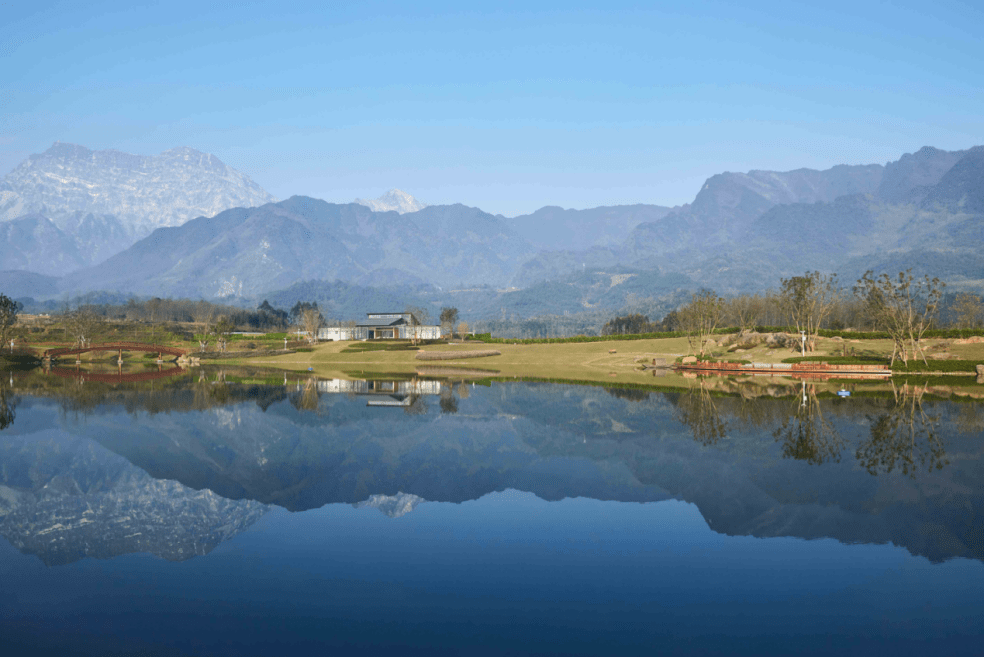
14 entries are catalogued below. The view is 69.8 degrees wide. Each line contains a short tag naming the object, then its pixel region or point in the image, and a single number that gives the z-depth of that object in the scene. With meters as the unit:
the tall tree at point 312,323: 142.88
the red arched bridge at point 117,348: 109.44
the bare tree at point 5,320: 103.06
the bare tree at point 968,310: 112.58
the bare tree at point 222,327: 121.90
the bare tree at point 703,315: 89.75
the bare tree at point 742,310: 152.38
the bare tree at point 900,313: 70.88
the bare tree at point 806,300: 85.41
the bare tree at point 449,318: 153.62
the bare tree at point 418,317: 154.21
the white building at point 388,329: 162.88
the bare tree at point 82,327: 123.57
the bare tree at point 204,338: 118.44
